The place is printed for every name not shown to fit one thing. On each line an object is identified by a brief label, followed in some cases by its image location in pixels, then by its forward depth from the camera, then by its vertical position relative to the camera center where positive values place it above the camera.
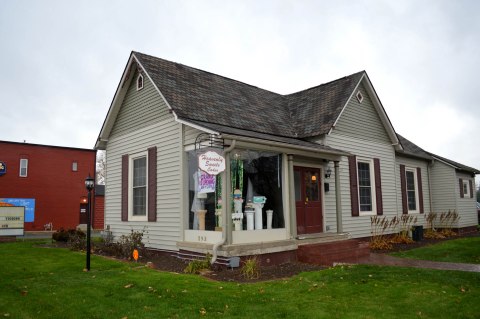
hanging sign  9.06 +0.94
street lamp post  8.63 +0.10
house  9.92 +1.20
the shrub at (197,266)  8.78 -1.39
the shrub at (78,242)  13.06 -1.22
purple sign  9.97 +0.55
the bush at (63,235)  16.41 -1.19
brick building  26.38 +1.76
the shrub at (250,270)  8.27 -1.41
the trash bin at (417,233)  15.73 -1.28
